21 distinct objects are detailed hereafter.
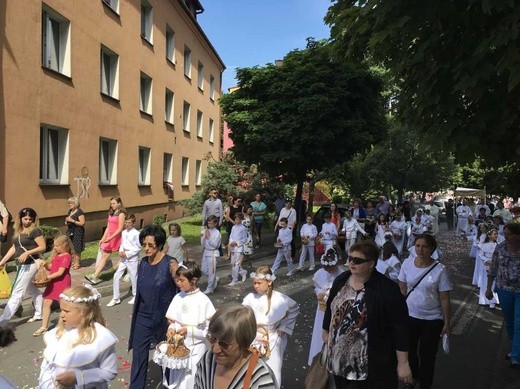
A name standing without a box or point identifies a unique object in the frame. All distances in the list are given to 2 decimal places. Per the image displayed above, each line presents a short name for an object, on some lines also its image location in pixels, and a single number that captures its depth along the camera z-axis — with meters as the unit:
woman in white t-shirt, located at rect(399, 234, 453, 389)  4.43
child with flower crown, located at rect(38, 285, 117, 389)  2.99
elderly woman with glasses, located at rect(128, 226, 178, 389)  4.32
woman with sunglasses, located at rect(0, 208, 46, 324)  6.81
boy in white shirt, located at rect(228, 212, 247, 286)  10.09
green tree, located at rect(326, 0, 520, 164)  3.43
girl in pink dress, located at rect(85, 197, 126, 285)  9.30
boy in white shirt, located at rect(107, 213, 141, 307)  8.23
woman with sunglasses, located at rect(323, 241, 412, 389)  3.18
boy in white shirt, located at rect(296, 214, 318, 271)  11.87
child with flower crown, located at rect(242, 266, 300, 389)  4.01
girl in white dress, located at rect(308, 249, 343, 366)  4.47
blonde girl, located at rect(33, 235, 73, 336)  6.52
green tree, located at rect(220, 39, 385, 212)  14.63
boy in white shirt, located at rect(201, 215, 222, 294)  9.28
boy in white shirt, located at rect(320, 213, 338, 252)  11.52
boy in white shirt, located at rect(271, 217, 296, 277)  11.30
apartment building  11.65
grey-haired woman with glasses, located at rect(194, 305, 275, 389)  2.17
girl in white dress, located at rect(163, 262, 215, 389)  4.05
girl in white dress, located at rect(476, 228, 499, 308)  8.60
